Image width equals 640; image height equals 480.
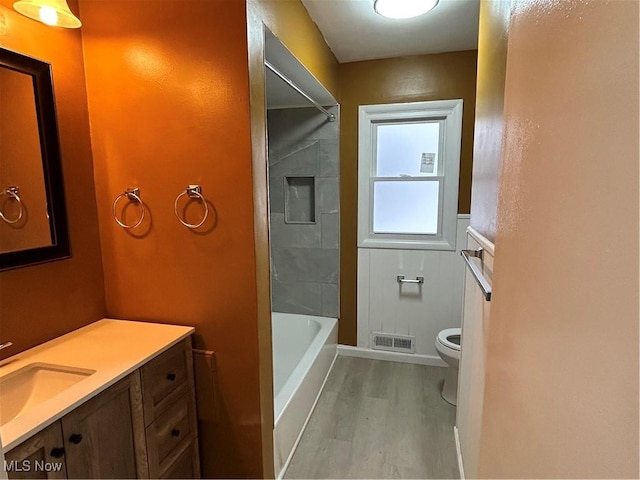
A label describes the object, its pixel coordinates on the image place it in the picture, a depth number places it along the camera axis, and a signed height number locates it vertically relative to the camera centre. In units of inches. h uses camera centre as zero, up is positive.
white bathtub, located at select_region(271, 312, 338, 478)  72.1 -48.1
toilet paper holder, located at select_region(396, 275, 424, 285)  111.3 -27.6
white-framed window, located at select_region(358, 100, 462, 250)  104.3 +6.5
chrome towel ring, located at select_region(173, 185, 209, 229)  57.3 -0.5
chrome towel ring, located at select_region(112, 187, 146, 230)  60.8 -0.7
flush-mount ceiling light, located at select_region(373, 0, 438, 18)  72.6 +40.4
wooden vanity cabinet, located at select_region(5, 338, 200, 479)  37.5 -30.9
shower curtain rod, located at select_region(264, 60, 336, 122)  71.0 +25.4
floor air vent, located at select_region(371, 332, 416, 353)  115.5 -50.0
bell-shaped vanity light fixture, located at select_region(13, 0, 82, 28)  44.6 +24.8
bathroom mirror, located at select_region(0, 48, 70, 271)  48.5 +4.3
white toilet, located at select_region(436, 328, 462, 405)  90.6 -42.9
